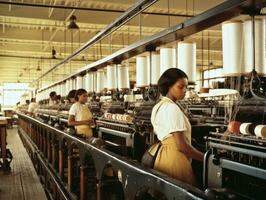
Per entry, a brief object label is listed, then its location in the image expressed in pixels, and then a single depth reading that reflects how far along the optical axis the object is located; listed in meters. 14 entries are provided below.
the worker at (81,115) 4.74
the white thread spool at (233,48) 1.81
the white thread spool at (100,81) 4.50
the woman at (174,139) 2.06
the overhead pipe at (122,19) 2.46
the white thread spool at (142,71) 3.10
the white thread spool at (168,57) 2.68
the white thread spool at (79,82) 5.46
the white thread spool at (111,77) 3.78
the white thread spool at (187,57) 2.46
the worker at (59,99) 7.82
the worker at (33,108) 11.33
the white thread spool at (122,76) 3.71
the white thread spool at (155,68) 2.88
